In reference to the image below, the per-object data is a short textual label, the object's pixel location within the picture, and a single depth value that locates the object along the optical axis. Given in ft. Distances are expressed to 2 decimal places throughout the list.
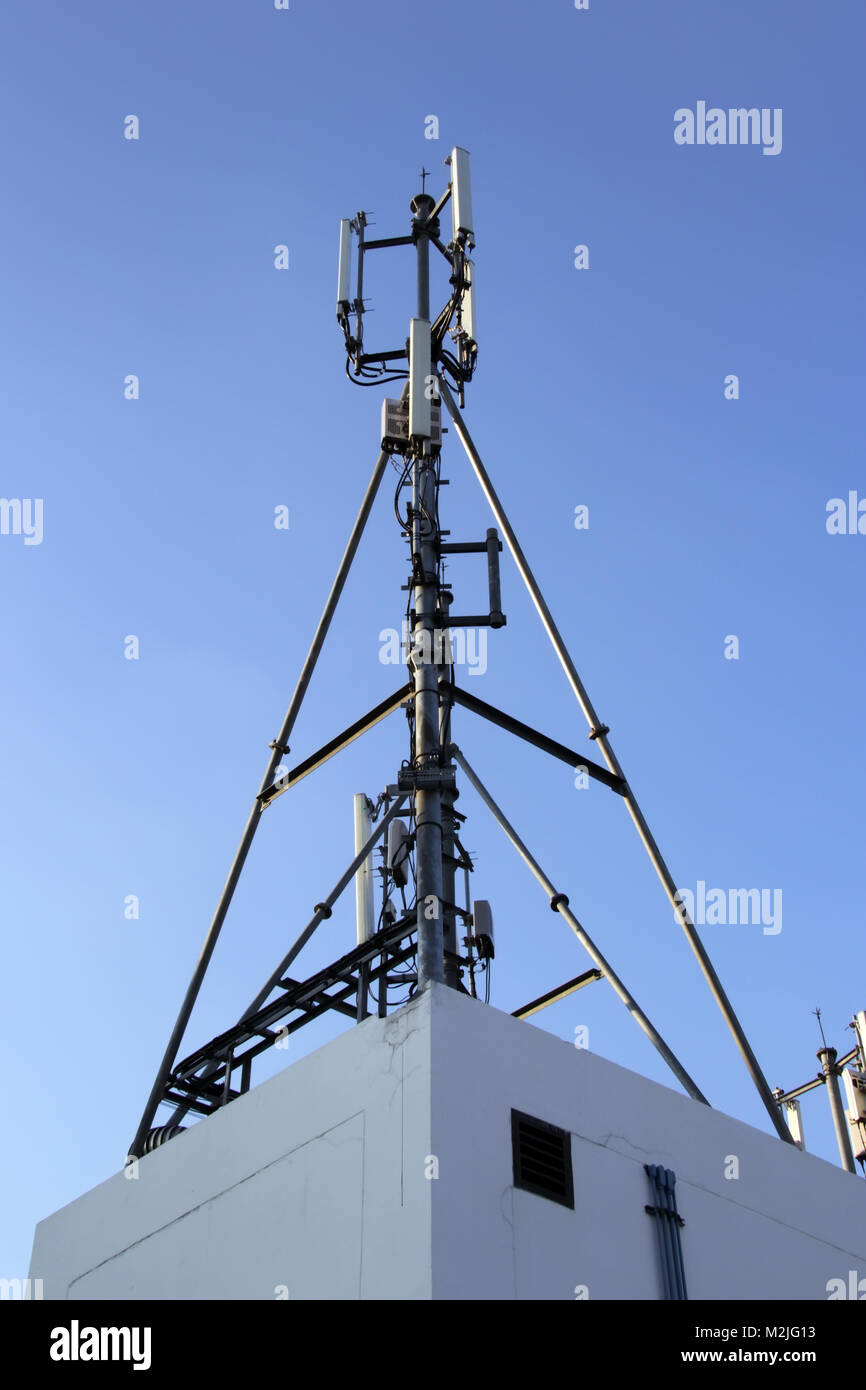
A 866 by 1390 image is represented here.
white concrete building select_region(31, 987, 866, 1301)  38.06
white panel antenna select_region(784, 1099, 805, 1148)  86.94
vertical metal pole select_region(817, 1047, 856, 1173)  82.94
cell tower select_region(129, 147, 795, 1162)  51.39
